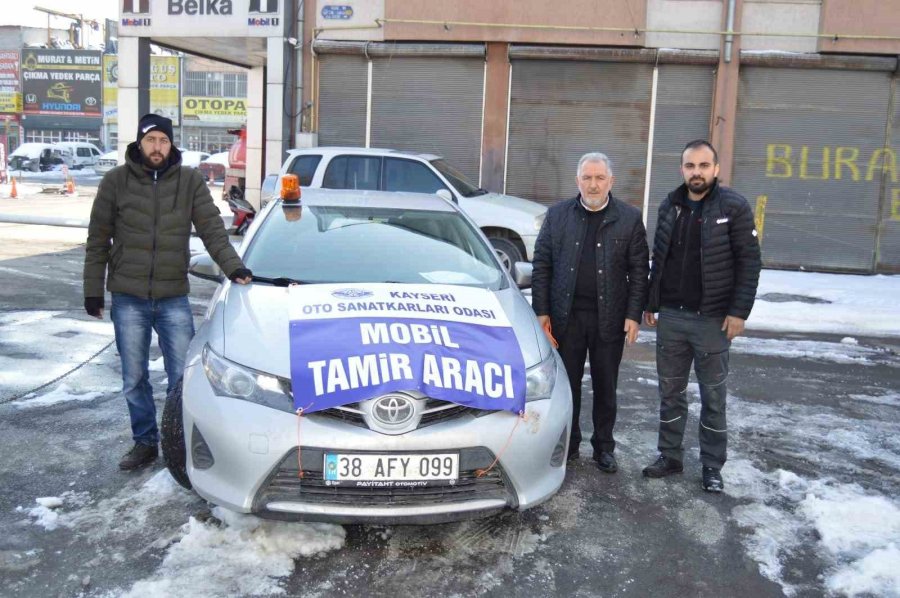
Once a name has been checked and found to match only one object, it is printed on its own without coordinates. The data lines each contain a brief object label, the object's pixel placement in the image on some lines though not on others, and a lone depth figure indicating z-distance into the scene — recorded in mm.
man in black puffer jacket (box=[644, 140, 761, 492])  4258
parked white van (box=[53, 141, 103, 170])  45312
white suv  10461
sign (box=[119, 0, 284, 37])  14234
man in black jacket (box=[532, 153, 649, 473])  4496
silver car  3287
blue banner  3379
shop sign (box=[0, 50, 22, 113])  56656
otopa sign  59188
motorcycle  14109
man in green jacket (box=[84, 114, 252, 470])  4328
